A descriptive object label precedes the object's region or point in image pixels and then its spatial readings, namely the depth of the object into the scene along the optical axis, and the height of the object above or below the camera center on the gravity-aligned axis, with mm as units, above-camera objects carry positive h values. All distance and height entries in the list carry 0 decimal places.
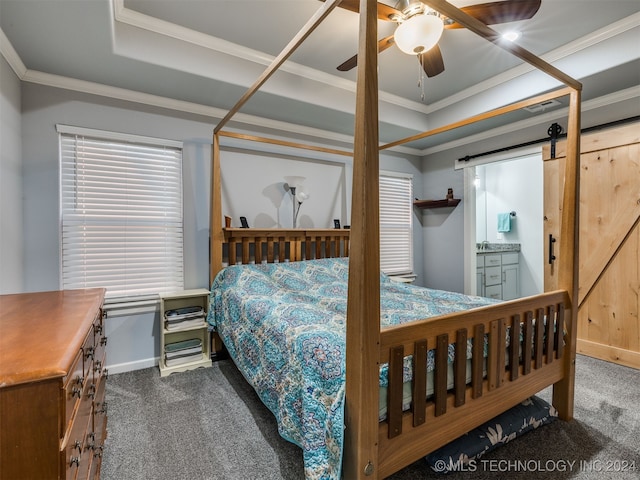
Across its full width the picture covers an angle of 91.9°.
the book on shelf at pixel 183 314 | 2602 -681
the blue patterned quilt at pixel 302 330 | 1187 -506
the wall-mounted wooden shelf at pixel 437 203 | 4027 +423
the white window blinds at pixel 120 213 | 2459 +184
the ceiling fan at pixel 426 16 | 1594 +1180
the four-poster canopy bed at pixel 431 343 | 1067 -482
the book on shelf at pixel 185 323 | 2596 -762
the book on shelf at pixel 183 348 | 2623 -984
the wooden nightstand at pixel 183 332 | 2590 -865
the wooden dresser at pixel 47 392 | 678 -391
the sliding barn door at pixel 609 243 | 2639 -78
